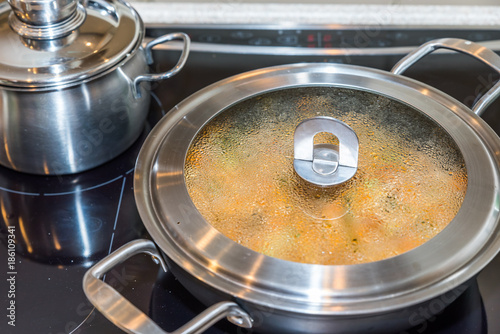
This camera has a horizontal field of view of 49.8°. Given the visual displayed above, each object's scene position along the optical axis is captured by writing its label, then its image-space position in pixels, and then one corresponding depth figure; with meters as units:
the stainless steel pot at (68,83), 0.83
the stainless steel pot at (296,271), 0.60
